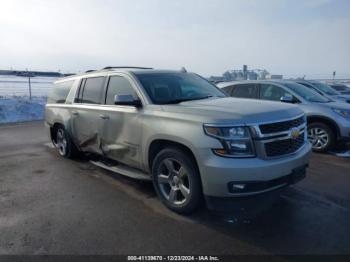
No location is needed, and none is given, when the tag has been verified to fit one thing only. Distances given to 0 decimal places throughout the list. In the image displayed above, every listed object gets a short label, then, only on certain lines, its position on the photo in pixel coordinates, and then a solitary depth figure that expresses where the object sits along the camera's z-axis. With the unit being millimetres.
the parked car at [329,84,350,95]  17503
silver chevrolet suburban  3238
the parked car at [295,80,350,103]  10781
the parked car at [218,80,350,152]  6648
